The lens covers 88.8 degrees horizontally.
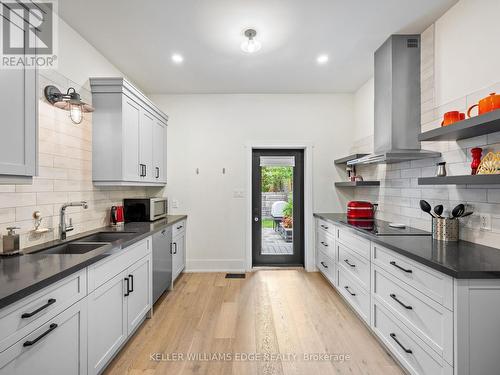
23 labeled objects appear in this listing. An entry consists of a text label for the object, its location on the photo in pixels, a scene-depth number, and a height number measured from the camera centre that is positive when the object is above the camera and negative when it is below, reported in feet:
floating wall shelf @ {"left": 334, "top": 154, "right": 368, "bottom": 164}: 10.99 +1.45
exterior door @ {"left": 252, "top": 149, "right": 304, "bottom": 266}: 13.66 -0.97
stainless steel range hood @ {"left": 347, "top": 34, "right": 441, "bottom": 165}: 8.21 +3.10
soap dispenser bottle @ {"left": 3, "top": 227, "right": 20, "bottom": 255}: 5.43 -1.13
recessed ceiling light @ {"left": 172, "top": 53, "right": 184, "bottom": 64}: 9.43 +4.99
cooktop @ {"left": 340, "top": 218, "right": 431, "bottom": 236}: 7.52 -1.28
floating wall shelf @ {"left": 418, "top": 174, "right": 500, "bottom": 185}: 4.93 +0.22
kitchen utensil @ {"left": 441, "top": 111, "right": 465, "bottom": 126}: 6.09 +1.74
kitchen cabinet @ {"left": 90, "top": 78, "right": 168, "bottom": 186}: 8.54 +2.03
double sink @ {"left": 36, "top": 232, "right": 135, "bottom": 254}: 6.45 -1.49
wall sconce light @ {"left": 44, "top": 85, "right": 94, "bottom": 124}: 6.64 +2.32
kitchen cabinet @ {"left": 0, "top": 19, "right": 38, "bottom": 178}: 4.18 +1.18
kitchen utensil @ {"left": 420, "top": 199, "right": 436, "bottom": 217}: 7.21 -0.47
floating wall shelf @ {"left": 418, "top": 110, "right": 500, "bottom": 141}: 4.75 +1.31
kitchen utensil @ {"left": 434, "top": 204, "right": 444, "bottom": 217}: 6.91 -0.53
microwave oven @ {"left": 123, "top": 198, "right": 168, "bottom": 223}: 10.43 -0.78
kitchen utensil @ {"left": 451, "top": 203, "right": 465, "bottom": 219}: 6.35 -0.51
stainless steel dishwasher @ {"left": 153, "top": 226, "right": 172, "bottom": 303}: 8.97 -2.71
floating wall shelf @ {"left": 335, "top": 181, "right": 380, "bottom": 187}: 10.73 +0.29
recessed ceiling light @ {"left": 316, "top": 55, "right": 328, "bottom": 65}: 9.56 +5.02
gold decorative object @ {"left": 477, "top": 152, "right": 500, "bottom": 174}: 5.35 +0.55
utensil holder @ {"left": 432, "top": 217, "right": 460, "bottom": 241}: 6.54 -1.02
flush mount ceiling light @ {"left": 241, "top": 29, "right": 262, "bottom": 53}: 8.00 +4.58
